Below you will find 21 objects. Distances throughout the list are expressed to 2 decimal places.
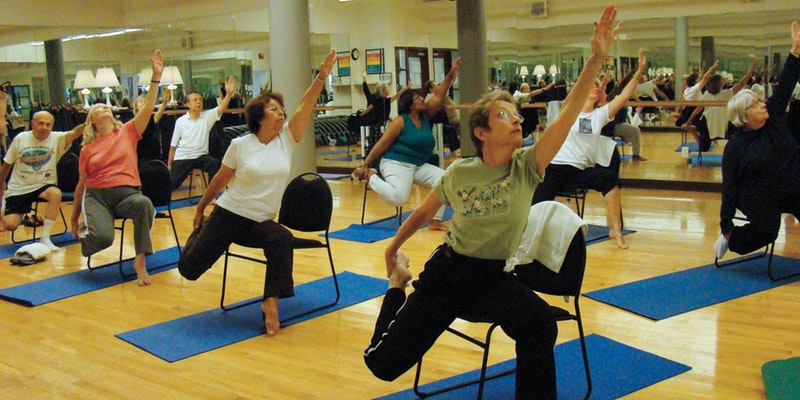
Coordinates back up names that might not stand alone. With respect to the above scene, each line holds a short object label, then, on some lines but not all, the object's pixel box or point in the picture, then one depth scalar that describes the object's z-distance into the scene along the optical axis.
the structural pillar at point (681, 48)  8.55
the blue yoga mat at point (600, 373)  3.05
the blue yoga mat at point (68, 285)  4.89
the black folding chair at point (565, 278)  2.81
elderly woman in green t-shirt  2.59
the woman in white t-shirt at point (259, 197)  4.08
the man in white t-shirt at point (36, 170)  6.09
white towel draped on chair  2.81
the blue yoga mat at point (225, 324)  3.85
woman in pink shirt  5.12
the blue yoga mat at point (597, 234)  5.85
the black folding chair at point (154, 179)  5.55
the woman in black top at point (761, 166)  4.55
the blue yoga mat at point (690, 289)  4.14
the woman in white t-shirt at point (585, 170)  5.64
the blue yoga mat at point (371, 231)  6.35
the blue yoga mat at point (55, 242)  6.43
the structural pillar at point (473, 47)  10.31
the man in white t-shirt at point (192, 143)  7.93
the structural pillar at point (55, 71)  10.73
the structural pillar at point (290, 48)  8.46
